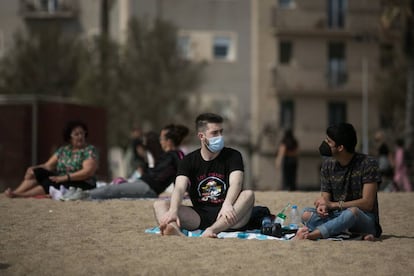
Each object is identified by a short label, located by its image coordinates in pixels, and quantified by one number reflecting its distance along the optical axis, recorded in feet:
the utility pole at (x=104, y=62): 131.75
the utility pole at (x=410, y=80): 101.14
